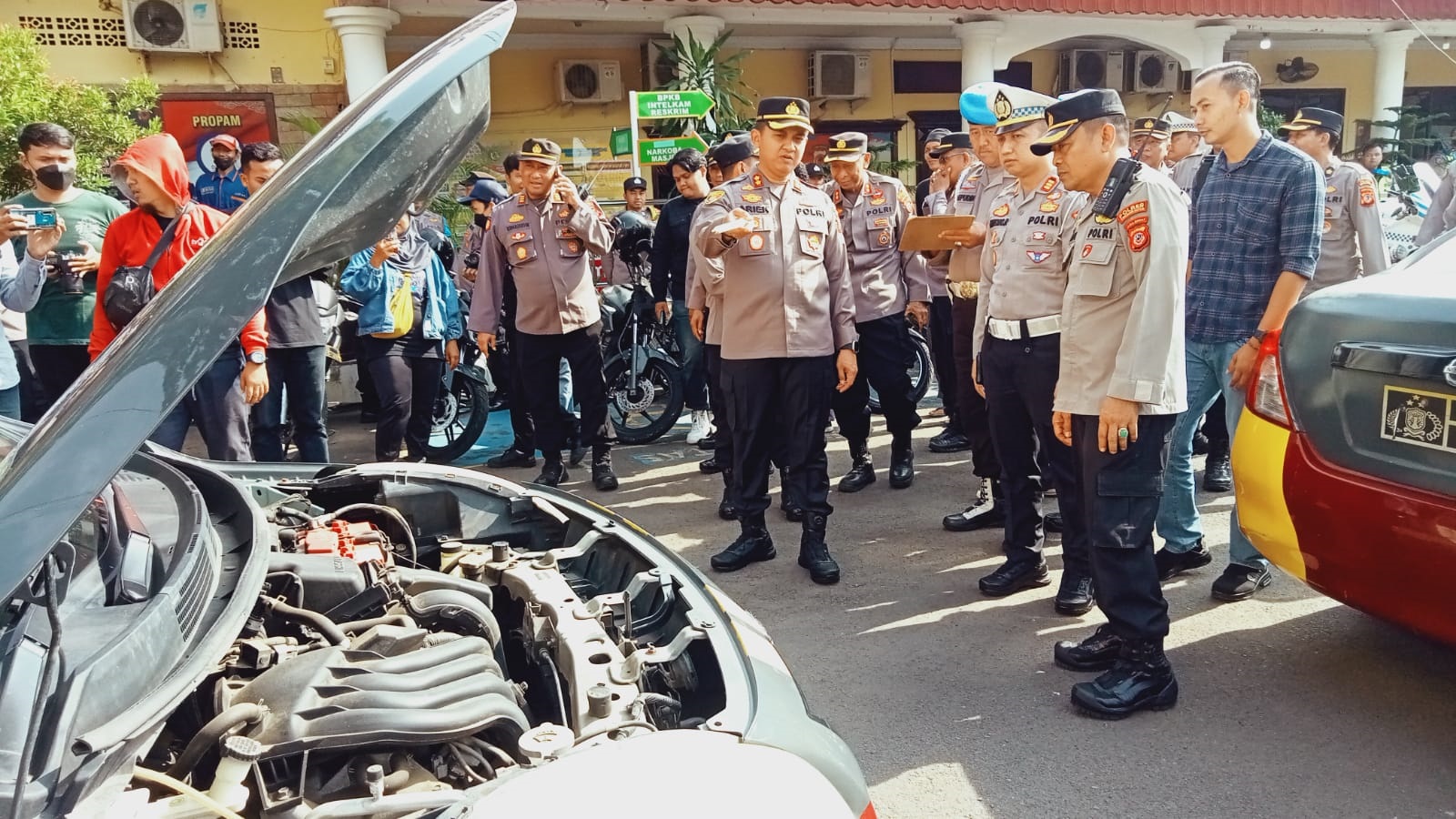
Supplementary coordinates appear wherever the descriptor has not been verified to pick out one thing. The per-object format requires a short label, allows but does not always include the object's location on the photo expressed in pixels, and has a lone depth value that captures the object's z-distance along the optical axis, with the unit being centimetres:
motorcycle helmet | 758
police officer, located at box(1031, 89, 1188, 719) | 297
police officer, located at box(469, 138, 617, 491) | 570
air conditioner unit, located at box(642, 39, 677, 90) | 1189
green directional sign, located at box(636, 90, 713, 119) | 825
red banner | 1032
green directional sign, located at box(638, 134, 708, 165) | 850
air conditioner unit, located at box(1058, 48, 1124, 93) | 1430
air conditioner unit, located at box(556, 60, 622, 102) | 1206
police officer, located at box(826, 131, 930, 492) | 560
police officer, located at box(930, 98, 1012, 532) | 482
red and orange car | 249
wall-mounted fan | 1515
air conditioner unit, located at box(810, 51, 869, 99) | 1305
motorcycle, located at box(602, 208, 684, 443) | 700
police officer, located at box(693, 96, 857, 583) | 429
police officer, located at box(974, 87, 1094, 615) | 370
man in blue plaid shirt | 380
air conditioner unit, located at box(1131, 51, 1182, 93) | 1462
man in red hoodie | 405
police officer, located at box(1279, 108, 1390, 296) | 494
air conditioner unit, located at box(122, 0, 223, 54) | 995
